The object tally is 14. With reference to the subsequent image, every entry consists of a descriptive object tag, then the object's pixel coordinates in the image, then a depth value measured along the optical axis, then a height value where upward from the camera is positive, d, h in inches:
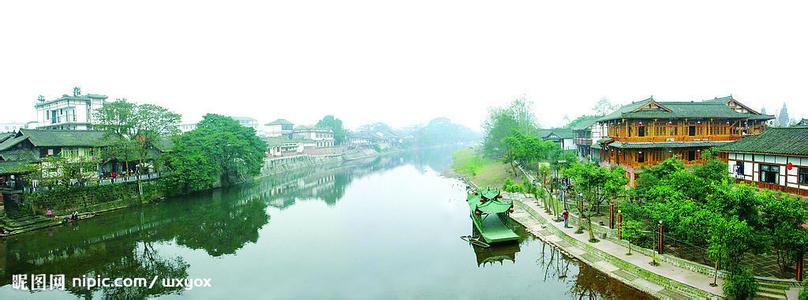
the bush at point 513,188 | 1297.2 -147.5
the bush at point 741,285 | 458.6 -169.8
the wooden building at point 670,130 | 1109.7 +30.0
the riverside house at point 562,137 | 2016.5 +28.3
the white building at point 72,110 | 1833.2 +186.2
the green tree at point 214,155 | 1464.1 -32.0
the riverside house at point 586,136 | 1478.8 +22.0
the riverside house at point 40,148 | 1122.0 +8.4
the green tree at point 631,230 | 654.3 -148.2
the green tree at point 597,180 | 743.7 -74.5
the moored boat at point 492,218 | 816.2 -164.8
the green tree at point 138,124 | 1318.9 +88.1
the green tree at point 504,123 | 2226.9 +115.4
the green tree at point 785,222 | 466.6 -101.4
